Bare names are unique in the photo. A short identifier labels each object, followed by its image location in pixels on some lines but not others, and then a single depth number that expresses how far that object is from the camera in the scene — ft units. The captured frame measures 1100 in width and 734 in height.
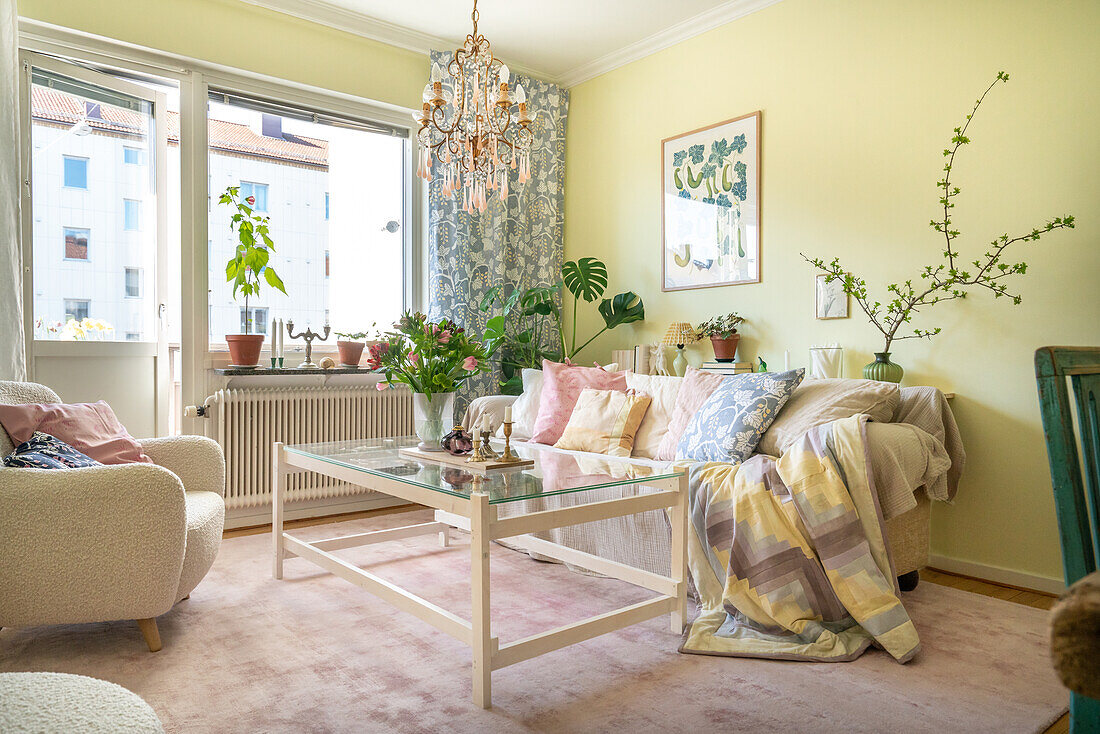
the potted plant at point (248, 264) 12.48
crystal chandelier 9.08
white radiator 12.50
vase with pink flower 8.73
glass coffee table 6.25
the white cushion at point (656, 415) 11.09
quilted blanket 7.21
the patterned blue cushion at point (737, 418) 9.29
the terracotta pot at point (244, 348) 12.40
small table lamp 13.24
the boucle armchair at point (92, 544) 6.59
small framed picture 11.21
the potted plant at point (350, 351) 13.74
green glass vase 10.13
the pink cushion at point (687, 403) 10.50
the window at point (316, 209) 13.08
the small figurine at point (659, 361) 13.48
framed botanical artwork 12.50
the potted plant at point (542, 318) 14.35
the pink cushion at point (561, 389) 11.89
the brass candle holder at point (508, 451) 8.08
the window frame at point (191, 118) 11.25
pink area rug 5.89
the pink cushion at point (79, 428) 7.70
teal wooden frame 2.59
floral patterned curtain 14.71
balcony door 11.03
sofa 8.17
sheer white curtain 9.48
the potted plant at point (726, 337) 12.42
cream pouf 2.78
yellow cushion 11.04
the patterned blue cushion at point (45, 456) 7.18
